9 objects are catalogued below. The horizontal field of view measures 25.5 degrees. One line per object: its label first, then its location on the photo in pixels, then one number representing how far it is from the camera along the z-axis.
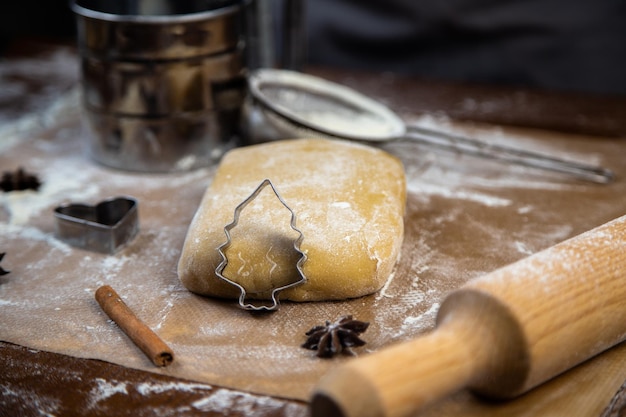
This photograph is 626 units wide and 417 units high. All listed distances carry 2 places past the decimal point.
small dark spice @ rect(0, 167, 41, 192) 0.90
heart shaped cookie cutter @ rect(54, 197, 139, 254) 0.81
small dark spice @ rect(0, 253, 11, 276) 0.79
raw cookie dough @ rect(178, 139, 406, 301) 0.76
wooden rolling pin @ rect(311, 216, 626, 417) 0.65
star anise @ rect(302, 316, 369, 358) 0.72
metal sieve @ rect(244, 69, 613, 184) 0.91
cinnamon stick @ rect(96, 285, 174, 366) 0.72
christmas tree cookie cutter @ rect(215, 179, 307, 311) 0.75
